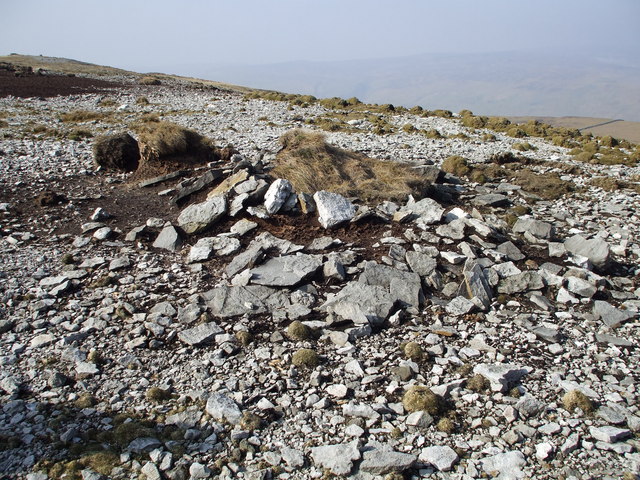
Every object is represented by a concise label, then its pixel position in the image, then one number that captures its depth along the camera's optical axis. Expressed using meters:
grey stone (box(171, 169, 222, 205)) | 11.66
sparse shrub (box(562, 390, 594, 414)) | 5.40
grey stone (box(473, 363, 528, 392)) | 5.73
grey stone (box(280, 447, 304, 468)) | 4.66
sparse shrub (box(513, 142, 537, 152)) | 19.73
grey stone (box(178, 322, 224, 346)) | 6.67
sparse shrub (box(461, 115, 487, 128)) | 26.86
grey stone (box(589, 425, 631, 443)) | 4.95
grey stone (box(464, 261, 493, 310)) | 7.69
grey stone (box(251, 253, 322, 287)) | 8.07
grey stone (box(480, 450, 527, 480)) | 4.52
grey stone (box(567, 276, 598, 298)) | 7.83
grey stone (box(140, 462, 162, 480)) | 4.49
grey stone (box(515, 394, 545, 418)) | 5.36
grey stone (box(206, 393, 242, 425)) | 5.23
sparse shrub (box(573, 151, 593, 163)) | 18.11
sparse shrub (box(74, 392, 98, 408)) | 5.47
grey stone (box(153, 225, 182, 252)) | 9.55
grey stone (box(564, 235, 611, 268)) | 8.72
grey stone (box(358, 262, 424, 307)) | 7.70
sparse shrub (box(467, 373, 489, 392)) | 5.74
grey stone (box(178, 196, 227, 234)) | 10.09
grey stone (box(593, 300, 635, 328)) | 7.18
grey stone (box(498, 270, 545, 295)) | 7.95
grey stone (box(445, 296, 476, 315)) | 7.41
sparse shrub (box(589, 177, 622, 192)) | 13.98
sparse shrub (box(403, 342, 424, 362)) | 6.32
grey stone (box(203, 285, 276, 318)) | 7.44
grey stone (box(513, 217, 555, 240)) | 9.80
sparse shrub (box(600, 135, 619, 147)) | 22.55
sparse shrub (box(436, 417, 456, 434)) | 5.09
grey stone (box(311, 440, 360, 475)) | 4.57
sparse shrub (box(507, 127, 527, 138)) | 24.00
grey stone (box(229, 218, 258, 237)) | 9.82
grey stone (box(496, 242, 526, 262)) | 8.88
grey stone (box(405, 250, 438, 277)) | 8.37
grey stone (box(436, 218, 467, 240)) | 9.34
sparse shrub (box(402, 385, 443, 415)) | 5.33
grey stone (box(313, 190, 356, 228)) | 9.82
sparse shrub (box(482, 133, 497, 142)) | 21.72
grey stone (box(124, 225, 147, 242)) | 9.88
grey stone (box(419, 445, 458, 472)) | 4.61
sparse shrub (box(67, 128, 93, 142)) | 18.96
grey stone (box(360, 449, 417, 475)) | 4.55
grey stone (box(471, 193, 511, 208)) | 12.01
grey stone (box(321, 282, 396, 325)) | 7.13
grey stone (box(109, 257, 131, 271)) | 8.77
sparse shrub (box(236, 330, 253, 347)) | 6.66
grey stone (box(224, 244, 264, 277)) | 8.56
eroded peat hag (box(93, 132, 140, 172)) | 14.22
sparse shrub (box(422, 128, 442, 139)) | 22.02
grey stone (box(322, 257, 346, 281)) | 8.16
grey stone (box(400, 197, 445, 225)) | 9.95
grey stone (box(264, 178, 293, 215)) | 10.18
